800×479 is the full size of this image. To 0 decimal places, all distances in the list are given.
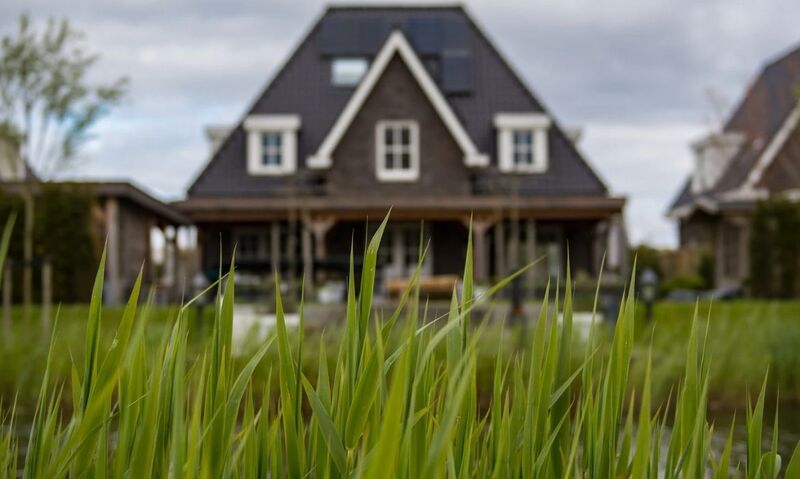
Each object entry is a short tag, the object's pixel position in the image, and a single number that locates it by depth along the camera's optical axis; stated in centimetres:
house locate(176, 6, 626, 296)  2281
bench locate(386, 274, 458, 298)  1716
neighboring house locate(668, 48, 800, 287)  2705
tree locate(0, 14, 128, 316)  1467
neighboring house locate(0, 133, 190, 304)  1961
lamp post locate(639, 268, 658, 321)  1347
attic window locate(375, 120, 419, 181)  2414
